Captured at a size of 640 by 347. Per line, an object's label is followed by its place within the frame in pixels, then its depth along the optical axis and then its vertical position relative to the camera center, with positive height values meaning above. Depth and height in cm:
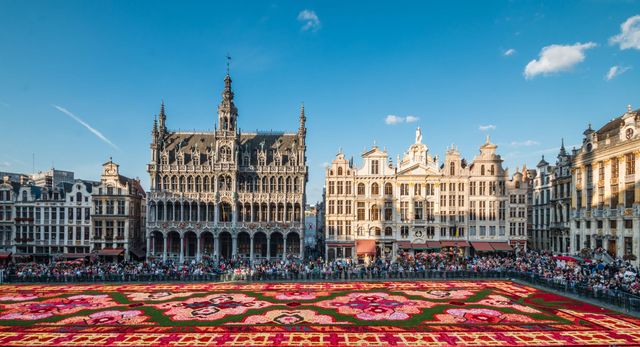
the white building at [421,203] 5734 -113
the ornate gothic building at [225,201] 5759 -75
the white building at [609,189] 4297 +54
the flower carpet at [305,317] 2061 -734
